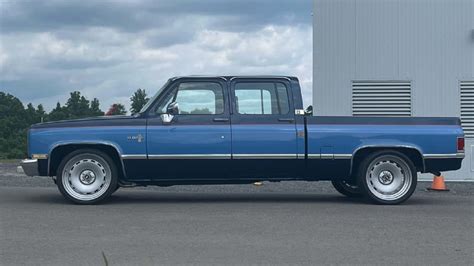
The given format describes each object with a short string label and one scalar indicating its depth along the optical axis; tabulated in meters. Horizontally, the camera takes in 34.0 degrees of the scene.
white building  19.53
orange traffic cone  14.76
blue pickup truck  10.91
